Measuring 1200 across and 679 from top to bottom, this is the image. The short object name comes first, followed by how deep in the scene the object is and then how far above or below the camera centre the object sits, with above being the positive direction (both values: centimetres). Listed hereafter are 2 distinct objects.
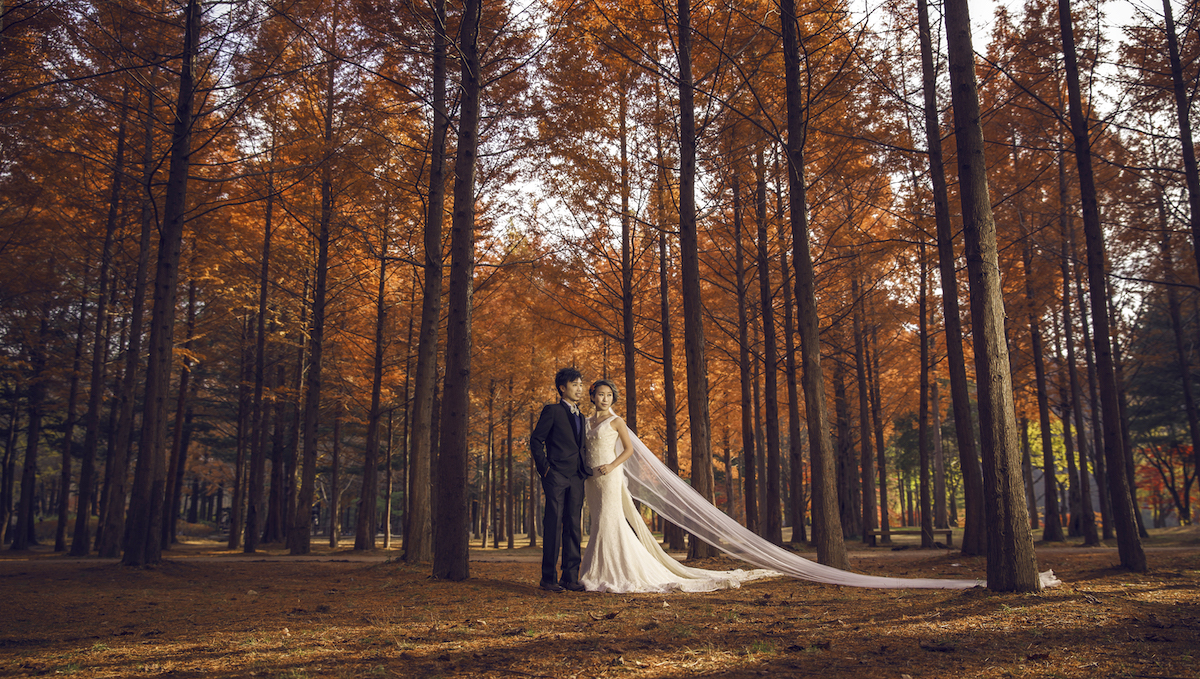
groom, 679 -28
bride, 684 -87
